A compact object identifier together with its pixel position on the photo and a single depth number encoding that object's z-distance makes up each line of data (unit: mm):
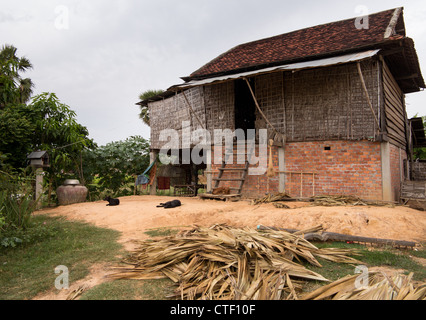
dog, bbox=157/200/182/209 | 7402
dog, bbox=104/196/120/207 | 8438
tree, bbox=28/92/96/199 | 8883
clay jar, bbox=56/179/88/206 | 9031
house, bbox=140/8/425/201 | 7477
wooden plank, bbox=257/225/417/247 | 3984
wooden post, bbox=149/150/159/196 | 13156
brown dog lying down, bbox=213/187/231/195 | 8969
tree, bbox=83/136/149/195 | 11250
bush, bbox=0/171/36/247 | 4488
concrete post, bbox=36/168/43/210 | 8219
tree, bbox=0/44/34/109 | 5134
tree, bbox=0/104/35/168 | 7289
